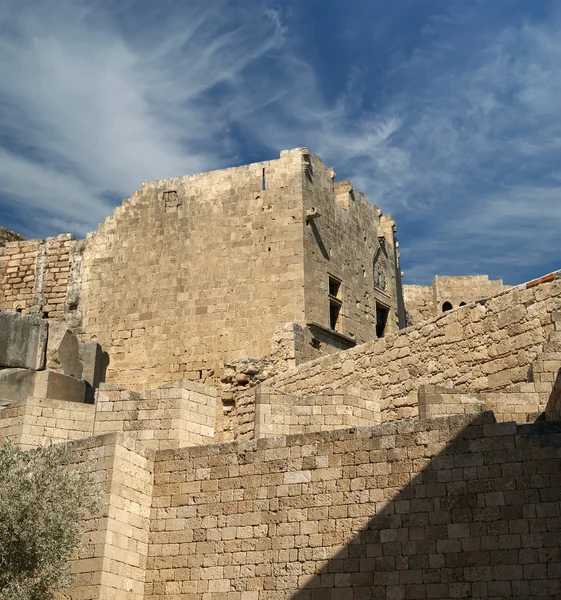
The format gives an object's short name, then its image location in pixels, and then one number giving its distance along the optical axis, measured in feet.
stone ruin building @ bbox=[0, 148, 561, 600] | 37.04
